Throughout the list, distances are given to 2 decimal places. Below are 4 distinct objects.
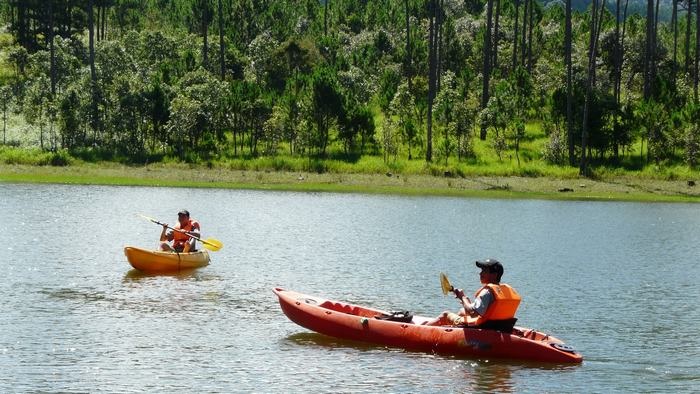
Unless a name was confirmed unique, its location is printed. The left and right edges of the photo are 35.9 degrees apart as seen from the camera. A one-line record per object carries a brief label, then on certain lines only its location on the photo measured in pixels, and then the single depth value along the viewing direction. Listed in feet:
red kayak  80.84
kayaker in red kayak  81.66
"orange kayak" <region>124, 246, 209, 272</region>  121.39
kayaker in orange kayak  128.77
